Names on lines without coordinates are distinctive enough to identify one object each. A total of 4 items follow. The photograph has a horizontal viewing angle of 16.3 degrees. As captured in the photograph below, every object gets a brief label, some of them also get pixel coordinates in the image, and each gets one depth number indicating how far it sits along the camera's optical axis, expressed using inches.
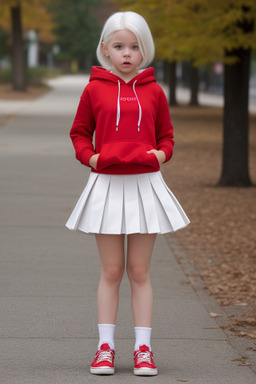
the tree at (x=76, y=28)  4498.0
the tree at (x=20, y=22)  1905.8
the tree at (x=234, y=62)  507.5
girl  168.2
